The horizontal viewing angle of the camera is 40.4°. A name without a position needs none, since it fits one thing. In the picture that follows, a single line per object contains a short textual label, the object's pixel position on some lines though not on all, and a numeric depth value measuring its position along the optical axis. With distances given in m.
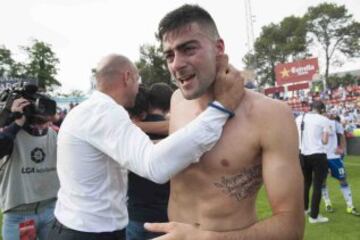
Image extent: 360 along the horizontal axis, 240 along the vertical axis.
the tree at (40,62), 31.95
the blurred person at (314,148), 7.49
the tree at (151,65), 43.98
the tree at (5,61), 32.56
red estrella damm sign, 38.88
